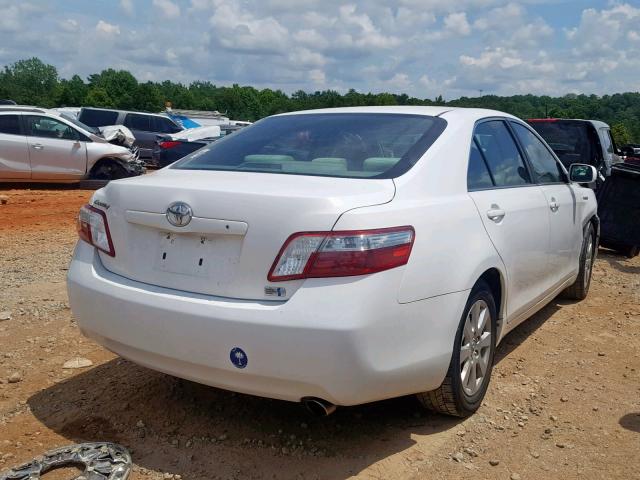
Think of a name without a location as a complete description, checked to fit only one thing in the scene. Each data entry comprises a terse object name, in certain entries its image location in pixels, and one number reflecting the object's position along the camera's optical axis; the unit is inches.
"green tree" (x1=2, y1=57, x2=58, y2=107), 3747.0
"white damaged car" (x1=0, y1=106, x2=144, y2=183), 505.7
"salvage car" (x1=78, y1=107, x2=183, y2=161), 839.7
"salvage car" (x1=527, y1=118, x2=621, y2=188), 392.5
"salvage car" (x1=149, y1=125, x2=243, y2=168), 568.4
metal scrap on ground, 111.6
